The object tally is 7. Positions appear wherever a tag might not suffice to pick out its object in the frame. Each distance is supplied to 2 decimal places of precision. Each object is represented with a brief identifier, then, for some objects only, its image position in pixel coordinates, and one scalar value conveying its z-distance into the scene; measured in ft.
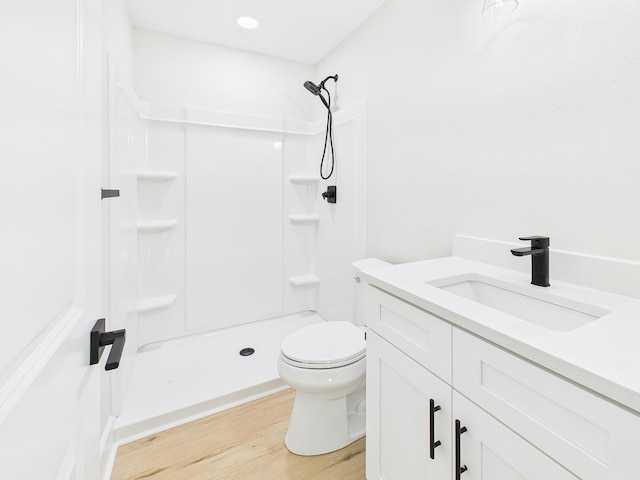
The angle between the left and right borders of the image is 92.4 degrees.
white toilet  4.52
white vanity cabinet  1.69
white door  1.07
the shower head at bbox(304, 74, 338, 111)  7.45
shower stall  5.98
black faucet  3.17
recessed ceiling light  6.72
